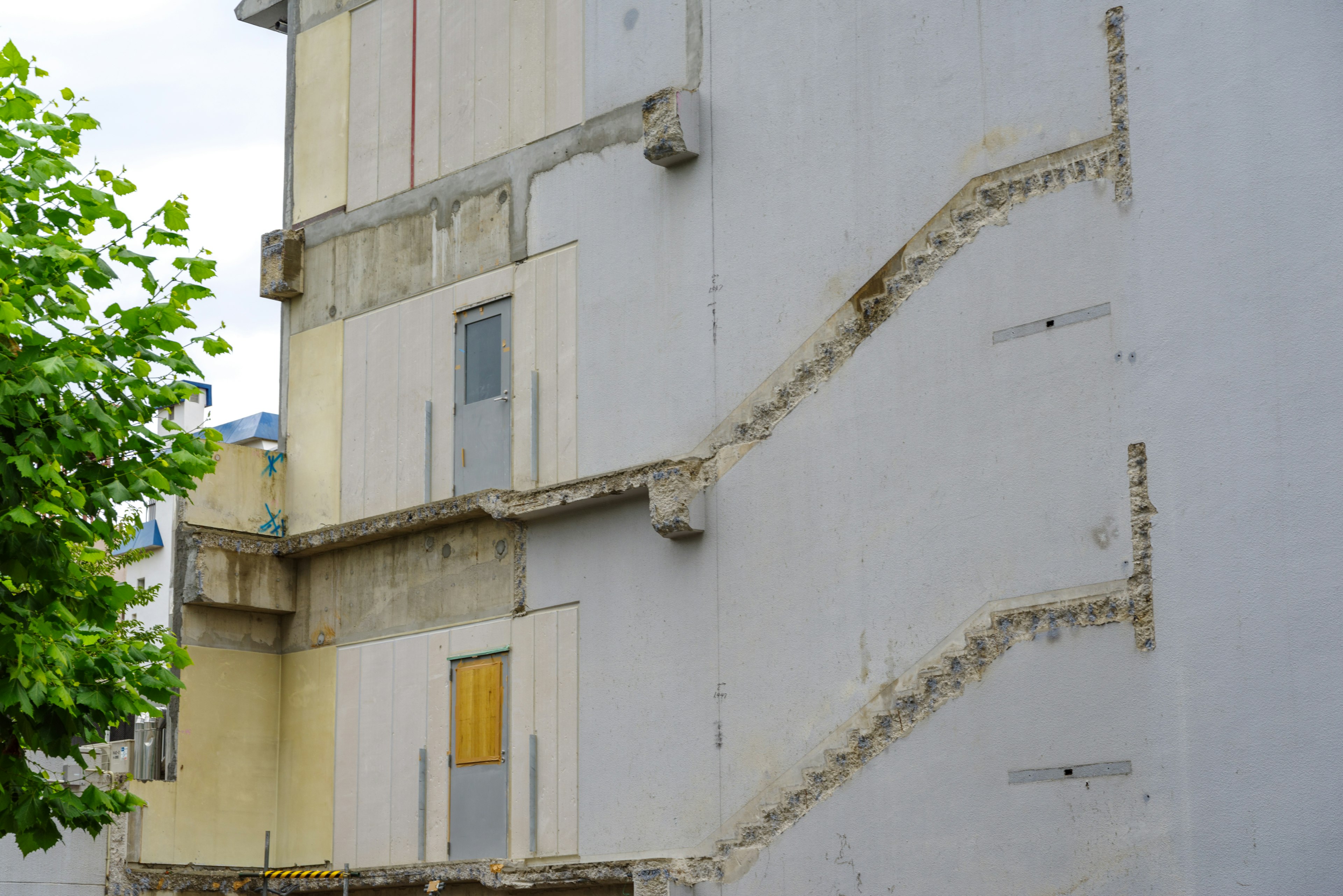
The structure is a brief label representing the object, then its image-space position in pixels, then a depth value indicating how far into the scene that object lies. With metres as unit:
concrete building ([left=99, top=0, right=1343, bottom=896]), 13.47
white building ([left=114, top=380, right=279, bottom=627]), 50.31
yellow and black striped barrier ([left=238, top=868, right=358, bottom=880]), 19.92
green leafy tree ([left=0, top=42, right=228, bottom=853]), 11.69
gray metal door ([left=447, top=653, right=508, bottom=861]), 18.36
